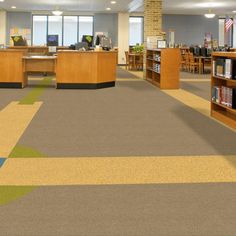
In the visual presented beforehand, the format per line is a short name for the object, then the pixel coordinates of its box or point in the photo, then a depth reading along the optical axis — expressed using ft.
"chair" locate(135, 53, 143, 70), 70.69
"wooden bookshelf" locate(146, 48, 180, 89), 41.14
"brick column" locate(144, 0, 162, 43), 49.93
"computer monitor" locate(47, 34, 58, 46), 59.36
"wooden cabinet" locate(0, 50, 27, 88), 40.88
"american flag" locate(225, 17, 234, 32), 86.63
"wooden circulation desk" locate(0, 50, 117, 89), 40.73
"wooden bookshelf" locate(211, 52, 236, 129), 23.08
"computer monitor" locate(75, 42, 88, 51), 44.92
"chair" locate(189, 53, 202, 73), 63.93
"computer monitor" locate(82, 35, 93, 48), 54.24
